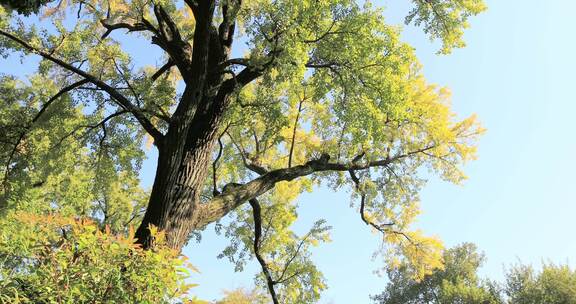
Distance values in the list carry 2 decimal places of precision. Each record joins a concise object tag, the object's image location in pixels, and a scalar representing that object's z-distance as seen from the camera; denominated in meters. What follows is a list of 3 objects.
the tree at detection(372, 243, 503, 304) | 31.64
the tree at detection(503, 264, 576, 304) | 22.11
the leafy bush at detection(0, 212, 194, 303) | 2.14
